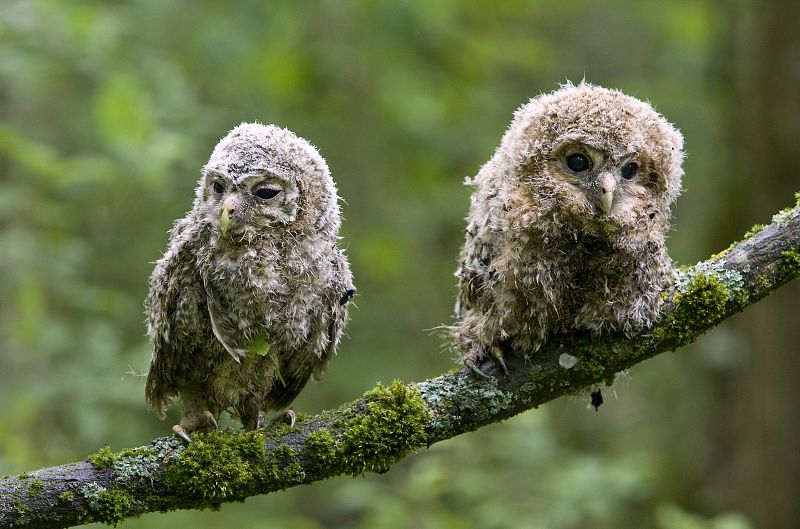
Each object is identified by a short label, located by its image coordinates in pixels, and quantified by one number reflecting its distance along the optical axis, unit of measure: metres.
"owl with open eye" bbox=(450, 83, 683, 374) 6.18
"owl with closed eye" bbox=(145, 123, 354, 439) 6.24
